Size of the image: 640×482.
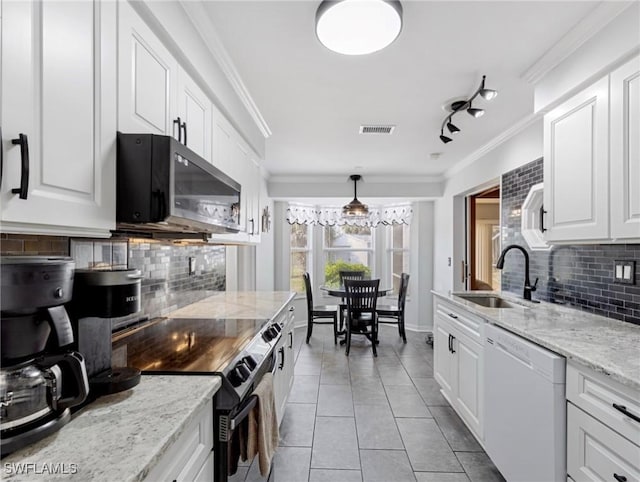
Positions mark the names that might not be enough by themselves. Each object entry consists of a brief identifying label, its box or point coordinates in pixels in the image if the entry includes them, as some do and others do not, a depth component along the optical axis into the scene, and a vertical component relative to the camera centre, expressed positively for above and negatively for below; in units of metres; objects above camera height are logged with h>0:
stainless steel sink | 2.93 -0.49
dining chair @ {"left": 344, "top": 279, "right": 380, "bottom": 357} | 4.43 -0.87
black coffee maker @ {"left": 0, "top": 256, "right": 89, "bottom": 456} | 0.74 -0.27
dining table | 4.67 -0.71
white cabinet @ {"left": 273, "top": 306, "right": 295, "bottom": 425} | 2.30 -0.90
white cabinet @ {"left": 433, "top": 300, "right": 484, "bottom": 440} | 2.22 -0.89
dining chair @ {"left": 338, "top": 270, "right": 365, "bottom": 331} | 5.74 -0.55
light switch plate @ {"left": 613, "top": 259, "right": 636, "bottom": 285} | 1.91 -0.16
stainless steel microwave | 1.11 +0.20
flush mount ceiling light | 1.50 +1.01
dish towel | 1.43 -0.82
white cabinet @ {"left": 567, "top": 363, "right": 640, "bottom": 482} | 1.11 -0.67
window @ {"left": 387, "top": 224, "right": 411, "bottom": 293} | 6.11 -0.17
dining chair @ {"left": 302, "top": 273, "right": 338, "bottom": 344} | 4.93 -1.03
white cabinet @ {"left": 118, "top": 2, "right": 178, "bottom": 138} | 1.14 +0.61
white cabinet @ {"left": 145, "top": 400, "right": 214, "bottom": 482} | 0.87 -0.61
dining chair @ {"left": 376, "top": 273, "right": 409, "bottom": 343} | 4.87 -0.97
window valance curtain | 5.88 +0.47
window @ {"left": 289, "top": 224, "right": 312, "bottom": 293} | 6.06 -0.23
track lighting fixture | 2.17 +0.99
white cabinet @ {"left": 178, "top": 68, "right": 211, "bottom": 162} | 1.61 +0.65
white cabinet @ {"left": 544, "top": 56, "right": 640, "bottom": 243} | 1.57 +0.42
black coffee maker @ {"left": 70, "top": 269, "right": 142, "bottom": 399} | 0.99 -0.21
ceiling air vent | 3.25 +1.09
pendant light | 4.60 +0.43
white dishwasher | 1.45 -0.80
